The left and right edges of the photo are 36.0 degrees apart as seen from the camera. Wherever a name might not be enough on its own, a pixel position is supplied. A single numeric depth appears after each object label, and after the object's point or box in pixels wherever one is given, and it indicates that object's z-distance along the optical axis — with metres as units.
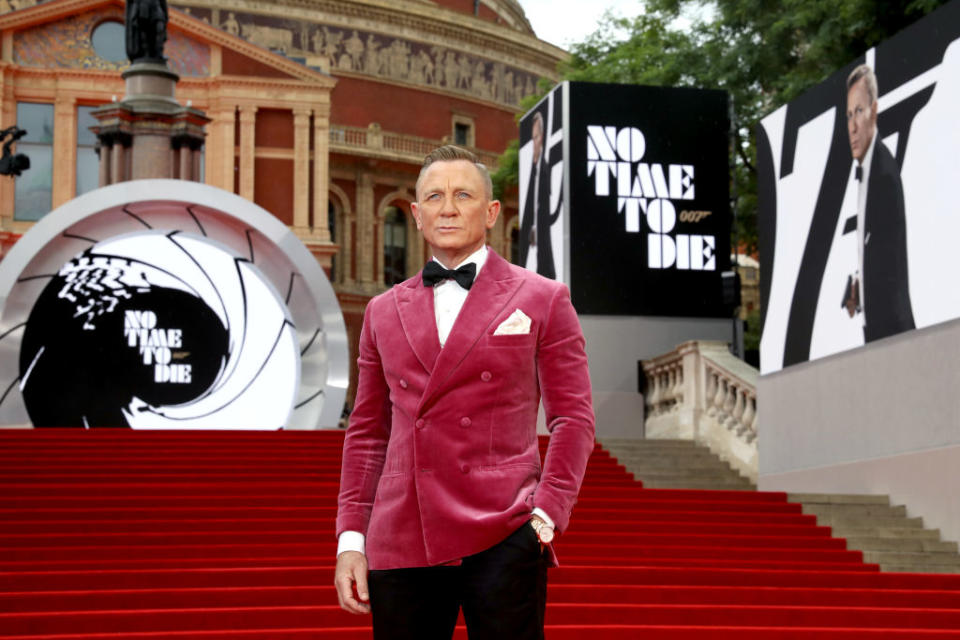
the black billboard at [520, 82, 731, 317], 19.53
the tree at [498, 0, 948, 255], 19.83
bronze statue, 24.06
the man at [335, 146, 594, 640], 3.25
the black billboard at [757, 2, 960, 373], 11.57
